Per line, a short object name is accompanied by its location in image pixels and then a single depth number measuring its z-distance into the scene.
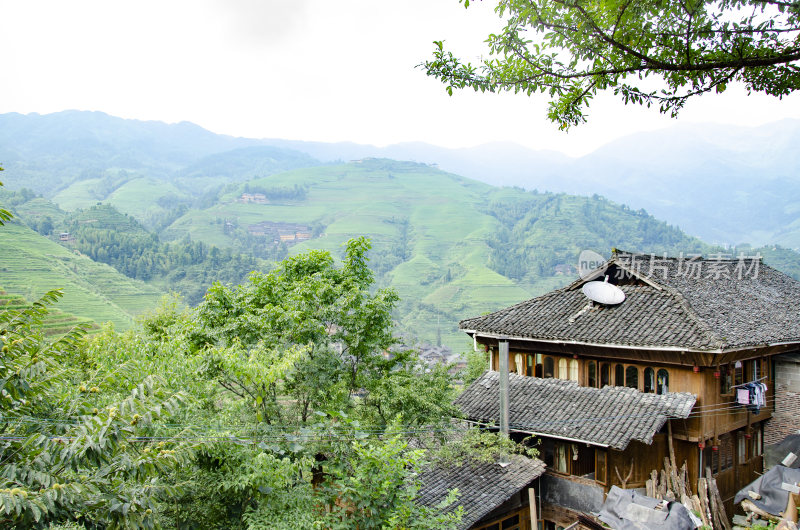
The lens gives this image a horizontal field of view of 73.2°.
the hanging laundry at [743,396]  13.14
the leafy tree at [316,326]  13.20
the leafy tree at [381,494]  9.02
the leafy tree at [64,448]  5.26
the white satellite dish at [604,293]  14.32
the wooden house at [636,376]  12.40
